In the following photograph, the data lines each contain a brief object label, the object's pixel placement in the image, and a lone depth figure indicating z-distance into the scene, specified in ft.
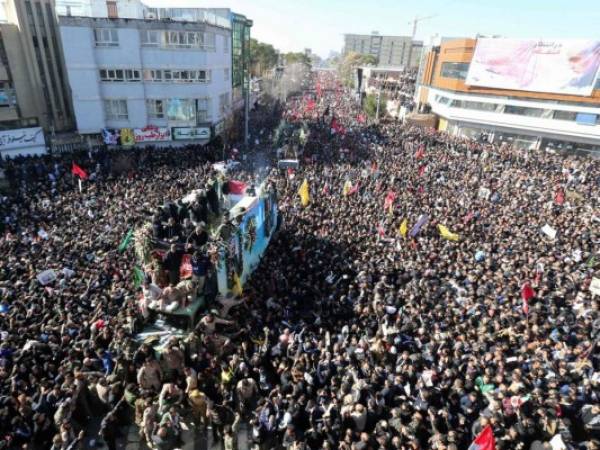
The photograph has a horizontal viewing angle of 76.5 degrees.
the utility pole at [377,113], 162.80
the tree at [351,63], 389.35
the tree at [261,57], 260.03
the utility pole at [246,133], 111.02
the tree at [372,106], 185.98
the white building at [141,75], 89.25
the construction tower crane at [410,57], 500.74
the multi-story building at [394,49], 557.74
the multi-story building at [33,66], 89.61
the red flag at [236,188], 49.05
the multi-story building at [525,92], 116.88
